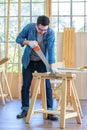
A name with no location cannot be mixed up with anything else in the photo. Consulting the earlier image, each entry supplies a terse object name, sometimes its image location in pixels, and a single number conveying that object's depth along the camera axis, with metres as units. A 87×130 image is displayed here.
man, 4.26
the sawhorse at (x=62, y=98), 3.88
